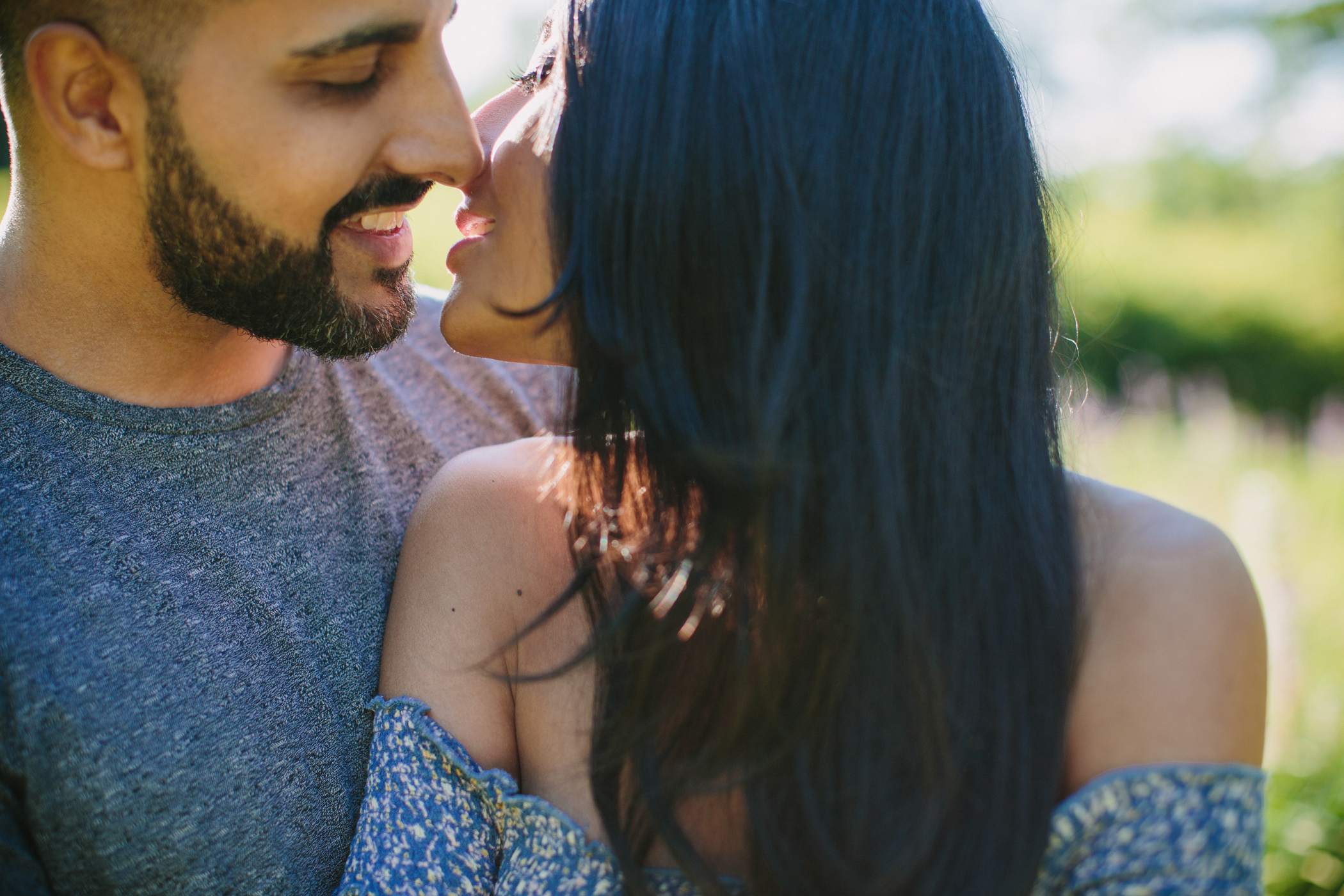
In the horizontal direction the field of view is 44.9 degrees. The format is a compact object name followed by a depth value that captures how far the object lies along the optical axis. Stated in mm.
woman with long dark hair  552
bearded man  575
